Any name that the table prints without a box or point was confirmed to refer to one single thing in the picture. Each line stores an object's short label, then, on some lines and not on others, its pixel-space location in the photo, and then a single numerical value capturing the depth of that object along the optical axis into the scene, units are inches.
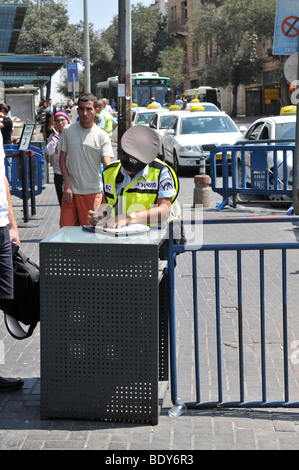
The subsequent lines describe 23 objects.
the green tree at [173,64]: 2851.9
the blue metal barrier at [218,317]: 176.9
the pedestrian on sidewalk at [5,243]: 185.3
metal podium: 166.9
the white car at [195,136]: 798.5
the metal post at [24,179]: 469.1
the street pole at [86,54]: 1214.0
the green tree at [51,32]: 2455.7
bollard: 565.0
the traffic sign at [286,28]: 450.6
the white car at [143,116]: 1187.9
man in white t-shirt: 304.3
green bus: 1743.4
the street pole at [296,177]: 464.4
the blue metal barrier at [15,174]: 504.0
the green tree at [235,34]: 2268.7
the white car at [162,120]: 1000.2
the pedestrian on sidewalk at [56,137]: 462.9
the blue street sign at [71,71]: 1163.9
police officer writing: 189.0
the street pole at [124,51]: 669.3
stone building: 2490.2
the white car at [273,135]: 536.7
